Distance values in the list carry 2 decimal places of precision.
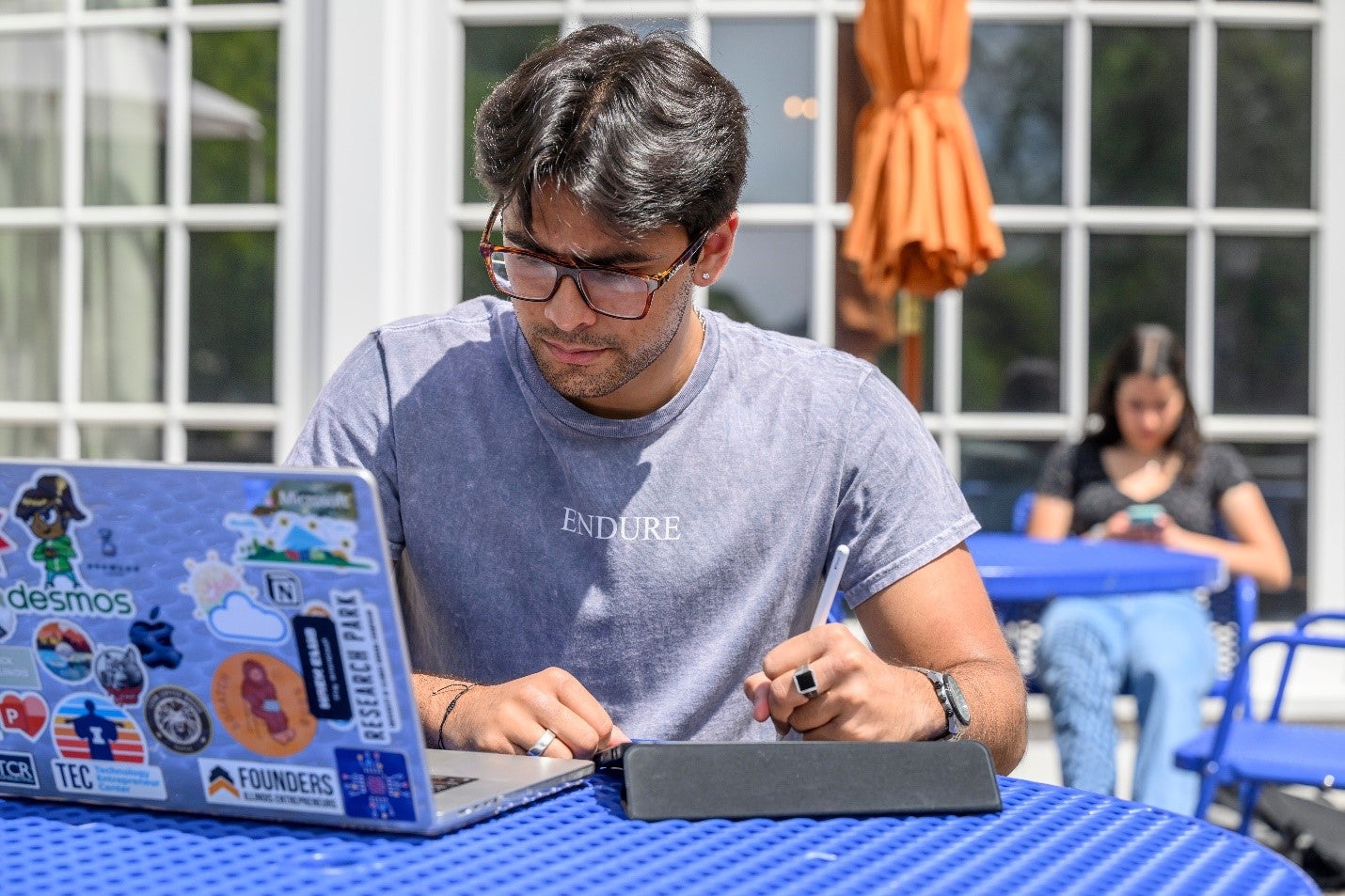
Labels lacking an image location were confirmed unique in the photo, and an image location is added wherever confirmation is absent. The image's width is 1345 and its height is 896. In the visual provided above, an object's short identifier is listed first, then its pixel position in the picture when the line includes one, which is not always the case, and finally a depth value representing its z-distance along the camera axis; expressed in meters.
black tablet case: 1.05
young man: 1.47
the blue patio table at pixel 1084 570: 2.76
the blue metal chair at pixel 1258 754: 2.74
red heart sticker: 0.99
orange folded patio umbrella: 3.26
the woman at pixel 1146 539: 3.21
